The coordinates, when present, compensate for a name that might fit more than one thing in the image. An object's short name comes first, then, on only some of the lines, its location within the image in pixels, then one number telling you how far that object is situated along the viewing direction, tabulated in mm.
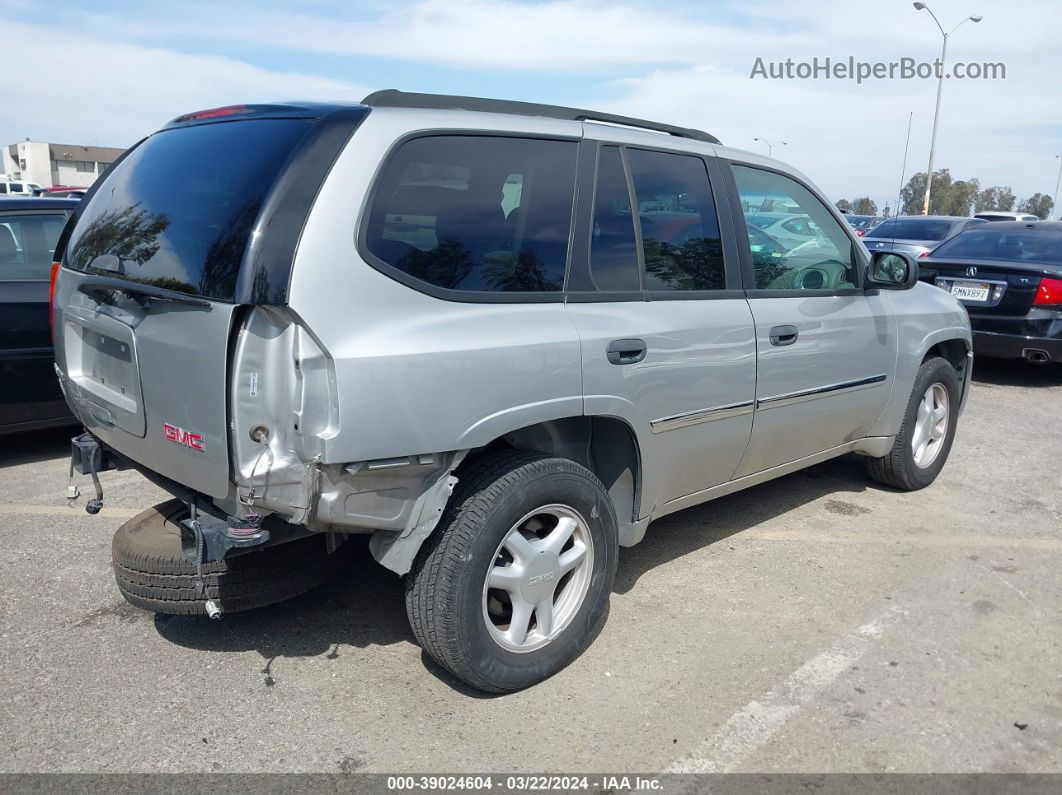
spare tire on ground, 3113
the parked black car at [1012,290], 8109
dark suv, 5270
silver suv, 2520
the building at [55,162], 74188
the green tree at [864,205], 71831
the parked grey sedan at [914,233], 13875
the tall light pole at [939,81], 27598
